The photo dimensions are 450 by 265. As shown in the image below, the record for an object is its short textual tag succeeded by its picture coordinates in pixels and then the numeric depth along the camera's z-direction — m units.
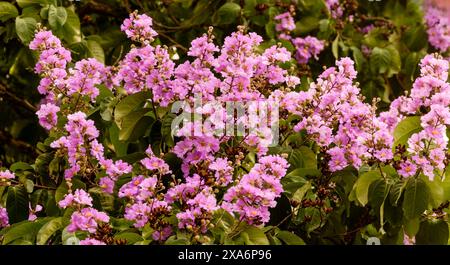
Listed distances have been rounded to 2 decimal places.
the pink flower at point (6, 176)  2.73
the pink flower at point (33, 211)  2.89
